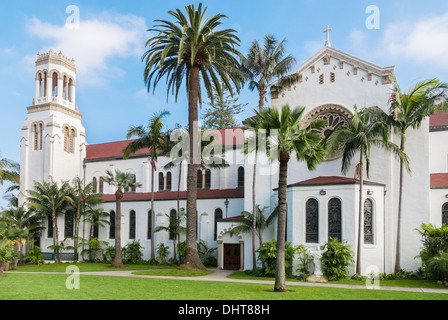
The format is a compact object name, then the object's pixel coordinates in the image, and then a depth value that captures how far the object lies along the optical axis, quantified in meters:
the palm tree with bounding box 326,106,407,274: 24.62
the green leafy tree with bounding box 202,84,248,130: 66.88
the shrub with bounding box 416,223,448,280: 22.36
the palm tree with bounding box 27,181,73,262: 40.81
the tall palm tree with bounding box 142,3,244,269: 27.69
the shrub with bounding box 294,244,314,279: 25.36
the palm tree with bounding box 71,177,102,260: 41.00
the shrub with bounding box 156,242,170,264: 36.28
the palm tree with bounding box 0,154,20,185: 31.09
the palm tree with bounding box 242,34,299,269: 29.34
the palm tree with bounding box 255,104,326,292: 18.22
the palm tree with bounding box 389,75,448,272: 25.03
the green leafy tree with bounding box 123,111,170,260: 34.80
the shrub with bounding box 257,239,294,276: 25.59
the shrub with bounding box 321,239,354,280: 23.80
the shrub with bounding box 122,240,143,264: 38.22
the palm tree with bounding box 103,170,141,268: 33.75
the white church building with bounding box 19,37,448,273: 25.88
